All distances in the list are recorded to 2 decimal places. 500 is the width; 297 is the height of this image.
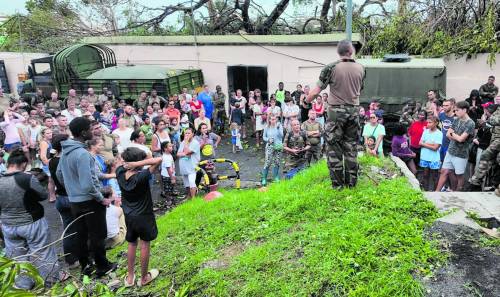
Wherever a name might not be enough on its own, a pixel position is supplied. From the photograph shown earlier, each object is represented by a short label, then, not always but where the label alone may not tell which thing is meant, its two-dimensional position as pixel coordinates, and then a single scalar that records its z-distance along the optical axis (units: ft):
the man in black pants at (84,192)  17.17
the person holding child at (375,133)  26.63
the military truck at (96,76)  47.47
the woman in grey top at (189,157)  26.86
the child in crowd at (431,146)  25.62
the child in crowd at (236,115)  43.45
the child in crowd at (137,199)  15.19
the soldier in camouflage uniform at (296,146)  28.53
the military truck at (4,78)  67.26
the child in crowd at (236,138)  39.71
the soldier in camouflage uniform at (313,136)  28.94
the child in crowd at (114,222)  20.98
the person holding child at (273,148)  30.01
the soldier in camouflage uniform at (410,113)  30.18
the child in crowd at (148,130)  32.32
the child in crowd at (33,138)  30.81
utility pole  31.91
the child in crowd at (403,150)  26.21
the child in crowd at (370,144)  26.31
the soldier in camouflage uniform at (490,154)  21.76
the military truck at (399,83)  37.11
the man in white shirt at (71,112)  34.55
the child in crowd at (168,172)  27.71
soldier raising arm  16.40
